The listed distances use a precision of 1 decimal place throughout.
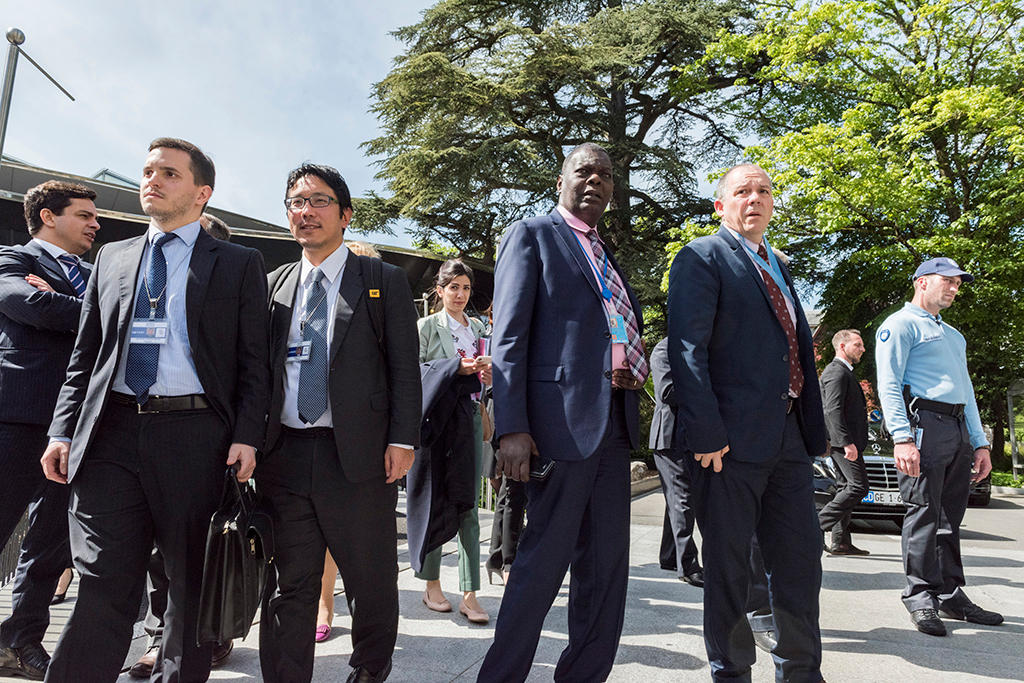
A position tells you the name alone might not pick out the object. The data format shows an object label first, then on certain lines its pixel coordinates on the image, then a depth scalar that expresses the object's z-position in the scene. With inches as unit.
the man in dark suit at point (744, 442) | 106.4
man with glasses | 102.0
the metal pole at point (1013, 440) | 638.9
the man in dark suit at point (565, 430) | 100.8
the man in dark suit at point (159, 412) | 91.7
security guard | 161.8
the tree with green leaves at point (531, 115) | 775.1
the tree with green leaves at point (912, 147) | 558.9
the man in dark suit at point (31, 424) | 122.0
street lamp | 272.1
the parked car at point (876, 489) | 306.8
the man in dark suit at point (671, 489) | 200.4
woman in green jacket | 154.2
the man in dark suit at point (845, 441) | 241.6
